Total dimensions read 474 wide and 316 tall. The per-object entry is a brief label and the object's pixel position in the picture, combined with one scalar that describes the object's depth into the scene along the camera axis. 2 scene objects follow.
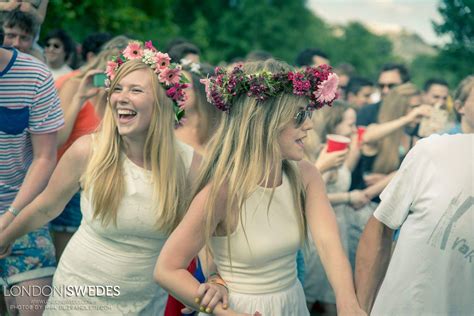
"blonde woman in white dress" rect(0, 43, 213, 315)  3.91
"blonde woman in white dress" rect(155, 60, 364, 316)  3.39
